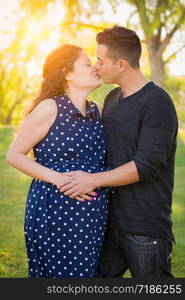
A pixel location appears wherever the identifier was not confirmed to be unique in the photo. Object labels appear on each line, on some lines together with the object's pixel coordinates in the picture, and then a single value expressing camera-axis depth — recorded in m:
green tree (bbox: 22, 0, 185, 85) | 9.09
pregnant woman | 3.13
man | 3.07
